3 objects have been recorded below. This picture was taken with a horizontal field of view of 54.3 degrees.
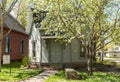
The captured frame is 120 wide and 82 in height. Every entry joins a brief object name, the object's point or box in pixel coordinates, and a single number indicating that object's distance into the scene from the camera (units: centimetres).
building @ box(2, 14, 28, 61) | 1344
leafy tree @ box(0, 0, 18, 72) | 866
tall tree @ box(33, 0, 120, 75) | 800
